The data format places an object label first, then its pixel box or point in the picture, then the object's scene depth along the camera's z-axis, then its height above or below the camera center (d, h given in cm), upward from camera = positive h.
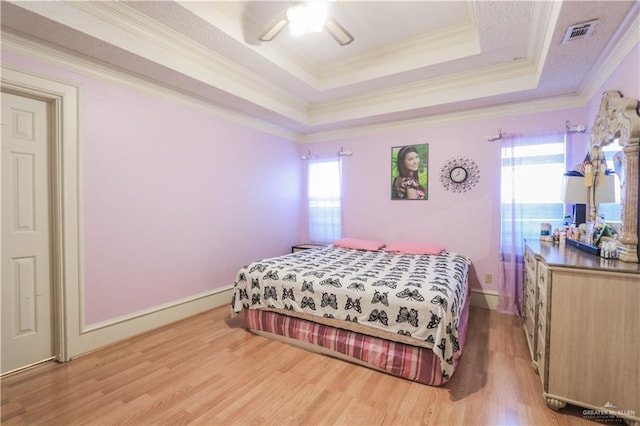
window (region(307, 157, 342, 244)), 453 +16
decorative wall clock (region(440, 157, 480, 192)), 359 +44
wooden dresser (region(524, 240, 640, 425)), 157 -71
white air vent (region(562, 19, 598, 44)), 188 +119
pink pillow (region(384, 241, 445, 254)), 356 -48
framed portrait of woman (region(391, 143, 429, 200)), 389 +51
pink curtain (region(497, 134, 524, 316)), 329 -36
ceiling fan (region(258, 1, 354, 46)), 207 +136
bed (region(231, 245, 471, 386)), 202 -78
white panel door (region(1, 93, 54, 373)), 211 -20
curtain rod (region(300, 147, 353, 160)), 440 +84
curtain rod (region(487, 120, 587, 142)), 298 +83
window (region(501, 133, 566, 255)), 316 +26
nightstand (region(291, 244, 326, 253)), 445 -57
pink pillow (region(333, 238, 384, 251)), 388 -47
